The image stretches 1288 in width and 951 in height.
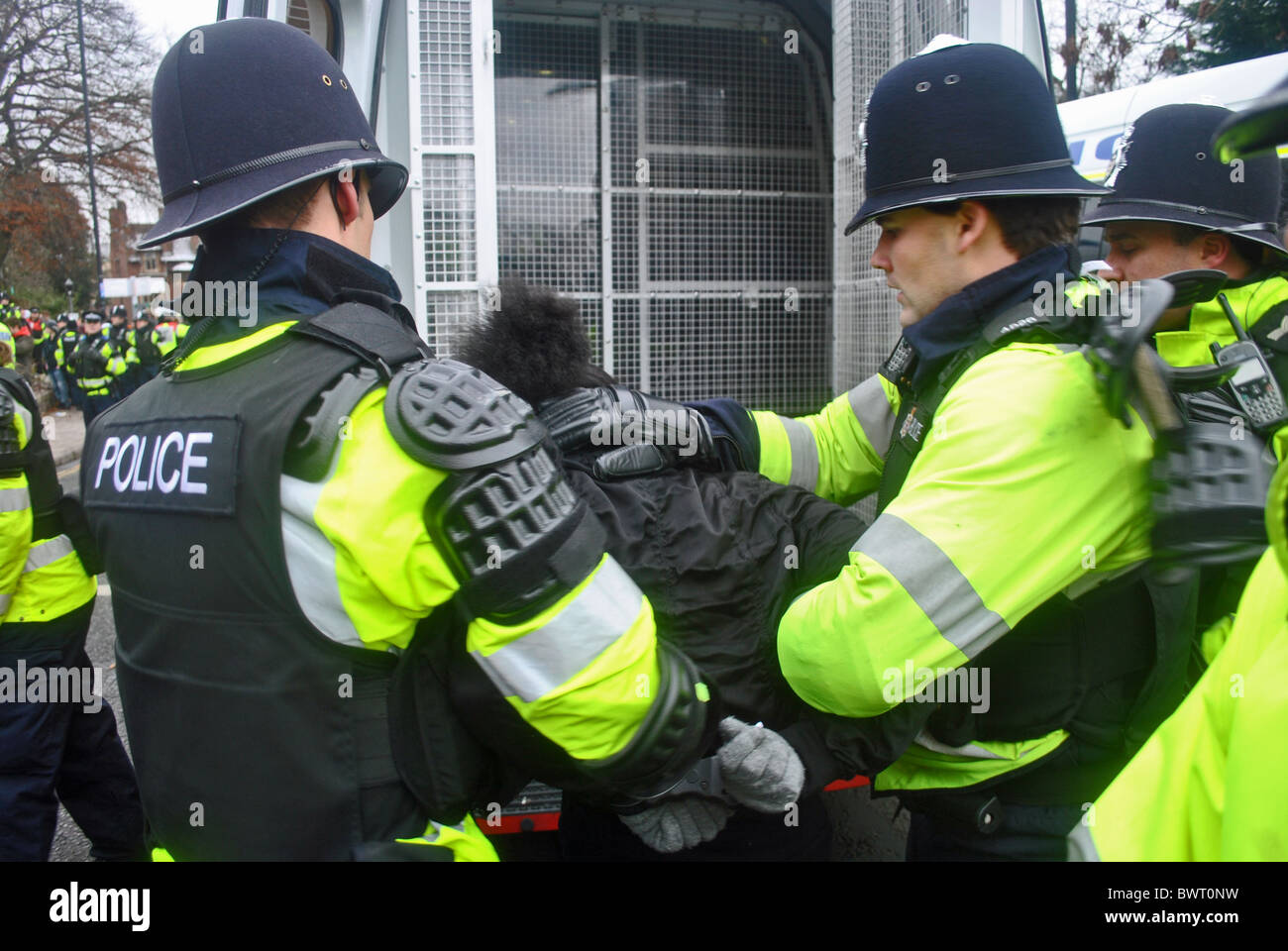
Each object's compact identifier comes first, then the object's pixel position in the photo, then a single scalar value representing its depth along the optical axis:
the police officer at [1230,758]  0.87
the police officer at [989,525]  1.51
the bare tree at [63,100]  25.02
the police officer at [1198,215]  2.47
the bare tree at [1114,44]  13.32
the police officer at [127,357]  15.32
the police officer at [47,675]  3.06
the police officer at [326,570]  1.34
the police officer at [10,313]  18.78
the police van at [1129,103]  4.24
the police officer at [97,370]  14.12
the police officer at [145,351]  16.14
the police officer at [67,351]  17.19
